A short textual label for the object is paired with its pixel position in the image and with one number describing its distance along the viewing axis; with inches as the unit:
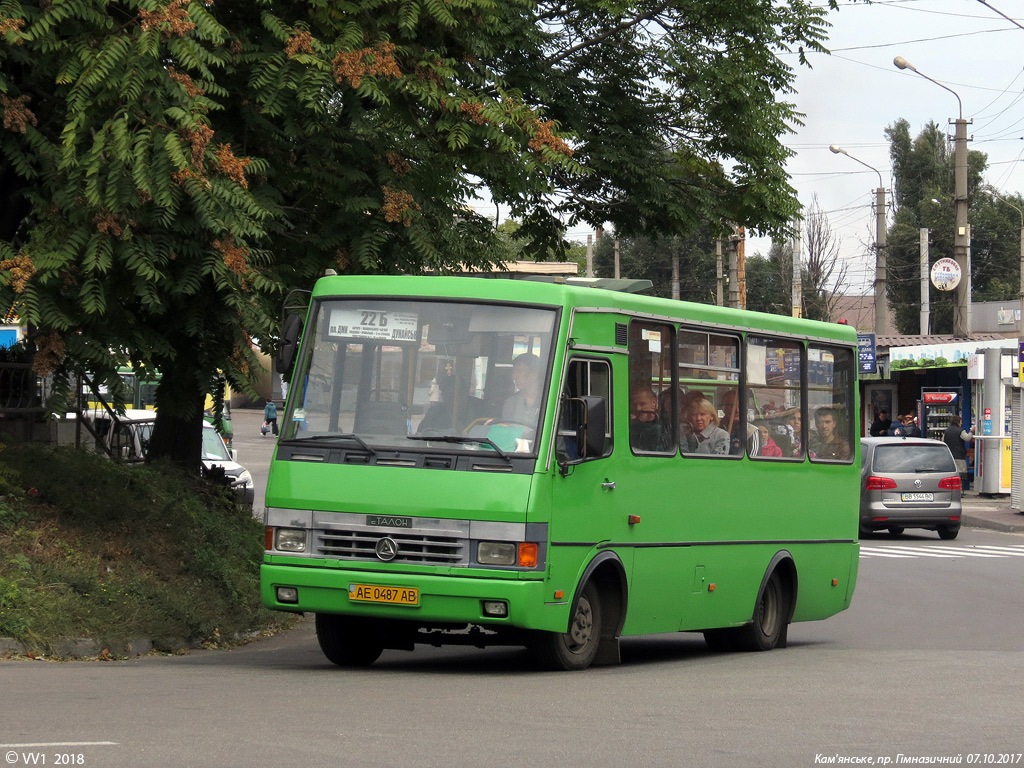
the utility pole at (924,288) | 2677.2
